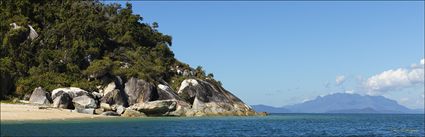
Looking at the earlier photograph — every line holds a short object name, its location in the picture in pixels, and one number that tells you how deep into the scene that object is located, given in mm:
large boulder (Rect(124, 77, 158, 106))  90019
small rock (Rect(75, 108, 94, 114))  74938
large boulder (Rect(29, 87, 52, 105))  77250
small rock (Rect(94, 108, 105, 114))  77500
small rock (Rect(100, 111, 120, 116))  77325
